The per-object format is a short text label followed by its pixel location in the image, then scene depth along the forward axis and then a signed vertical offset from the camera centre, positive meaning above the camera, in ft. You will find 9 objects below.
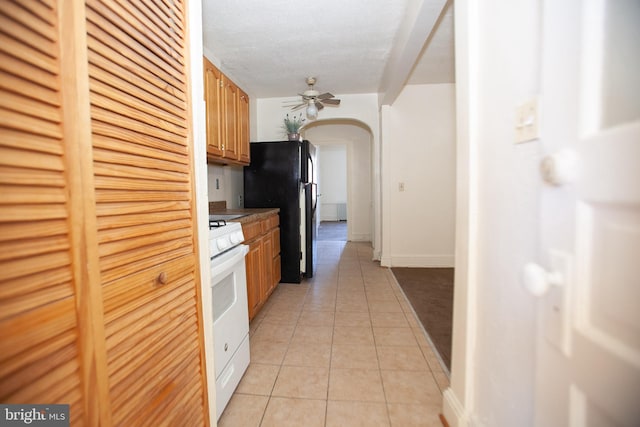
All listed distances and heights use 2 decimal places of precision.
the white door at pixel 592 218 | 1.39 -0.14
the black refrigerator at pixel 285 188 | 10.23 +0.40
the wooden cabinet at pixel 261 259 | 7.02 -1.78
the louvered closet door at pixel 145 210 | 2.03 -0.08
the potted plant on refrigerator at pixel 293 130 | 11.08 +2.76
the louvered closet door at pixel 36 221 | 1.42 -0.11
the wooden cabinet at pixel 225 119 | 7.00 +2.32
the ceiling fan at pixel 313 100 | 10.99 +4.08
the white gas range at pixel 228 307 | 4.16 -1.81
